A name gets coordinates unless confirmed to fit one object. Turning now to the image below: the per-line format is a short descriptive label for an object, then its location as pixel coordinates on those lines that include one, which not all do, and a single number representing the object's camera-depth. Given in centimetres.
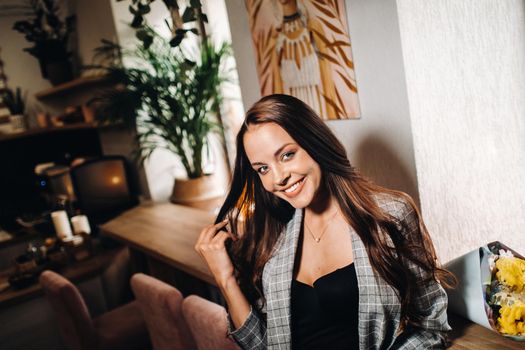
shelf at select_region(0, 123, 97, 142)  512
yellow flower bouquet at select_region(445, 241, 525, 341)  131
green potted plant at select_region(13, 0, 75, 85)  464
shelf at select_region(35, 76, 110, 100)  417
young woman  133
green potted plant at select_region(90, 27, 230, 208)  371
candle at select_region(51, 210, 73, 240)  349
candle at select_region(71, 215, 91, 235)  353
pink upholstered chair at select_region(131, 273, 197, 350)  196
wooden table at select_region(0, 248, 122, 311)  292
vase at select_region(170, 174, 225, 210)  390
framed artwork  163
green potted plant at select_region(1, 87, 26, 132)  527
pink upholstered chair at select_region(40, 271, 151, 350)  245
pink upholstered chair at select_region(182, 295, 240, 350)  159
